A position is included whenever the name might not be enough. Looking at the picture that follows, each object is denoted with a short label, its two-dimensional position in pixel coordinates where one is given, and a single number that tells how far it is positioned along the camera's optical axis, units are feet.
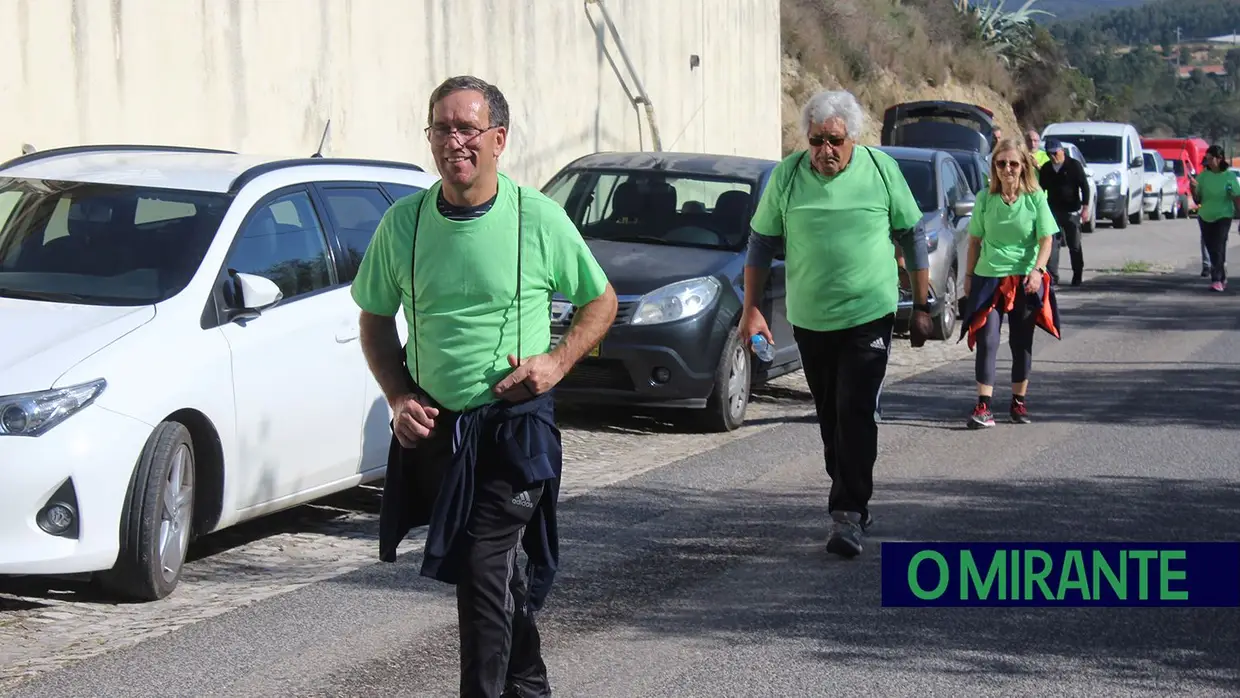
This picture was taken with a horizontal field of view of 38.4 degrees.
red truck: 156.97
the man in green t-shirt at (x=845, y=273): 24.47
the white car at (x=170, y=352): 20.90
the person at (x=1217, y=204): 70.13
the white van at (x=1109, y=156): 119.44
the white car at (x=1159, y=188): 137.80
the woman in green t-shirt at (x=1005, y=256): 36.68
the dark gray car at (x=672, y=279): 35.53
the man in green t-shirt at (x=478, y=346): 15.37
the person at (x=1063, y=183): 68.03
